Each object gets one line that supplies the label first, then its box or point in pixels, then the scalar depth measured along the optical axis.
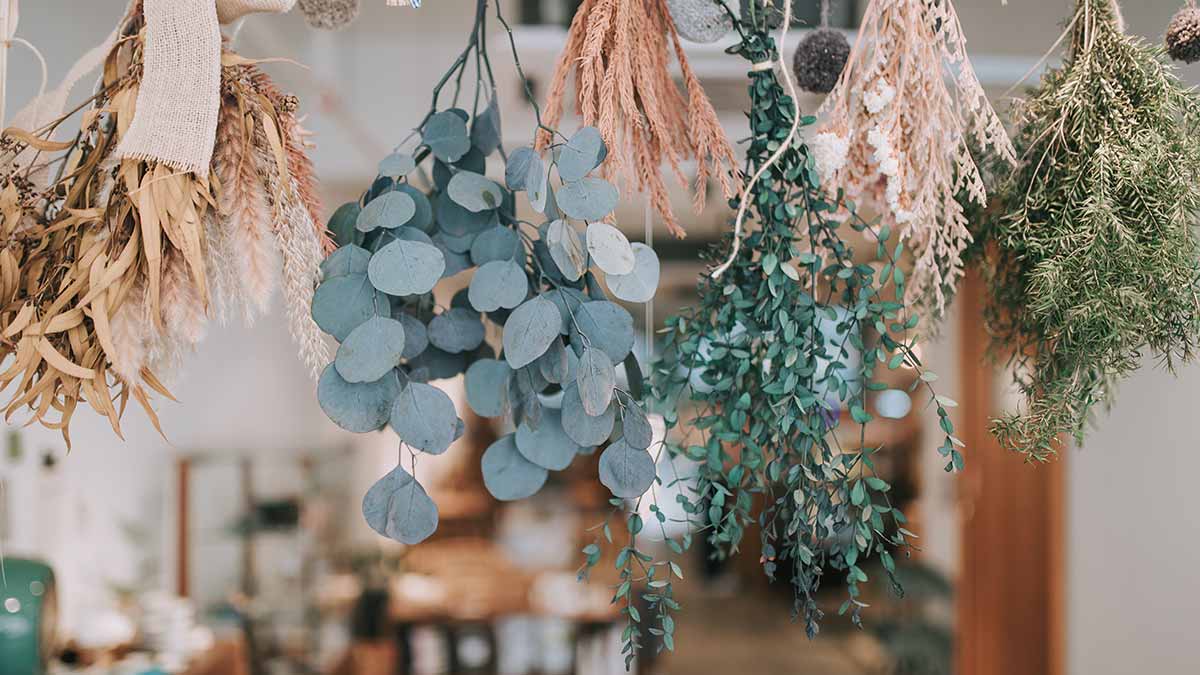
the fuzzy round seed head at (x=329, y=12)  1.02
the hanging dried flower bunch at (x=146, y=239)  0.74
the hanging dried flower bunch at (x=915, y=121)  0.83
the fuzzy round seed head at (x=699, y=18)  0.90
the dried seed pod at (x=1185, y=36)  0.84
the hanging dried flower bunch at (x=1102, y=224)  0.80
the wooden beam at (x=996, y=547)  3.74
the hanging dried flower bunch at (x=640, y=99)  0.82
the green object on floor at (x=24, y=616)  1.59
